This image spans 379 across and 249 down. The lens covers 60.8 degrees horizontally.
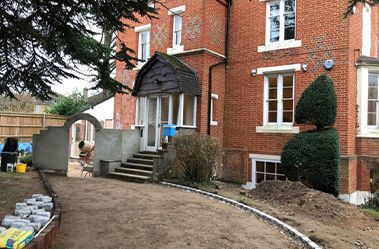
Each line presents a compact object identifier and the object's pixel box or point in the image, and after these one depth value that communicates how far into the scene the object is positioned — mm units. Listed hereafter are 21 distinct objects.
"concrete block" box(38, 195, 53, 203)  6545
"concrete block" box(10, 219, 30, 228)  4539
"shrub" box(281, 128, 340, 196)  10016
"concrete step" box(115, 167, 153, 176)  11992
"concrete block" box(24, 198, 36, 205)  6201
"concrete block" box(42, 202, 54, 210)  6132
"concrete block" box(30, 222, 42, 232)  4589
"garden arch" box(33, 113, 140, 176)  12961
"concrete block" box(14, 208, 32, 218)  5306
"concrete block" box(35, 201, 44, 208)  6148
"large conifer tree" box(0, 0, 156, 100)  6586
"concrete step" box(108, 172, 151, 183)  11523
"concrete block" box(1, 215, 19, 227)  4685
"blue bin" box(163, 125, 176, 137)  12133
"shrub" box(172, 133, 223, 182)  10641
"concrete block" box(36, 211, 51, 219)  5207
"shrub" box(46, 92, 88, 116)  23766
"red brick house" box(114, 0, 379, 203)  11617
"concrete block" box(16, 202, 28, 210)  5816
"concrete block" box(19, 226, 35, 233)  4159
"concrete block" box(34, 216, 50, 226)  4875
